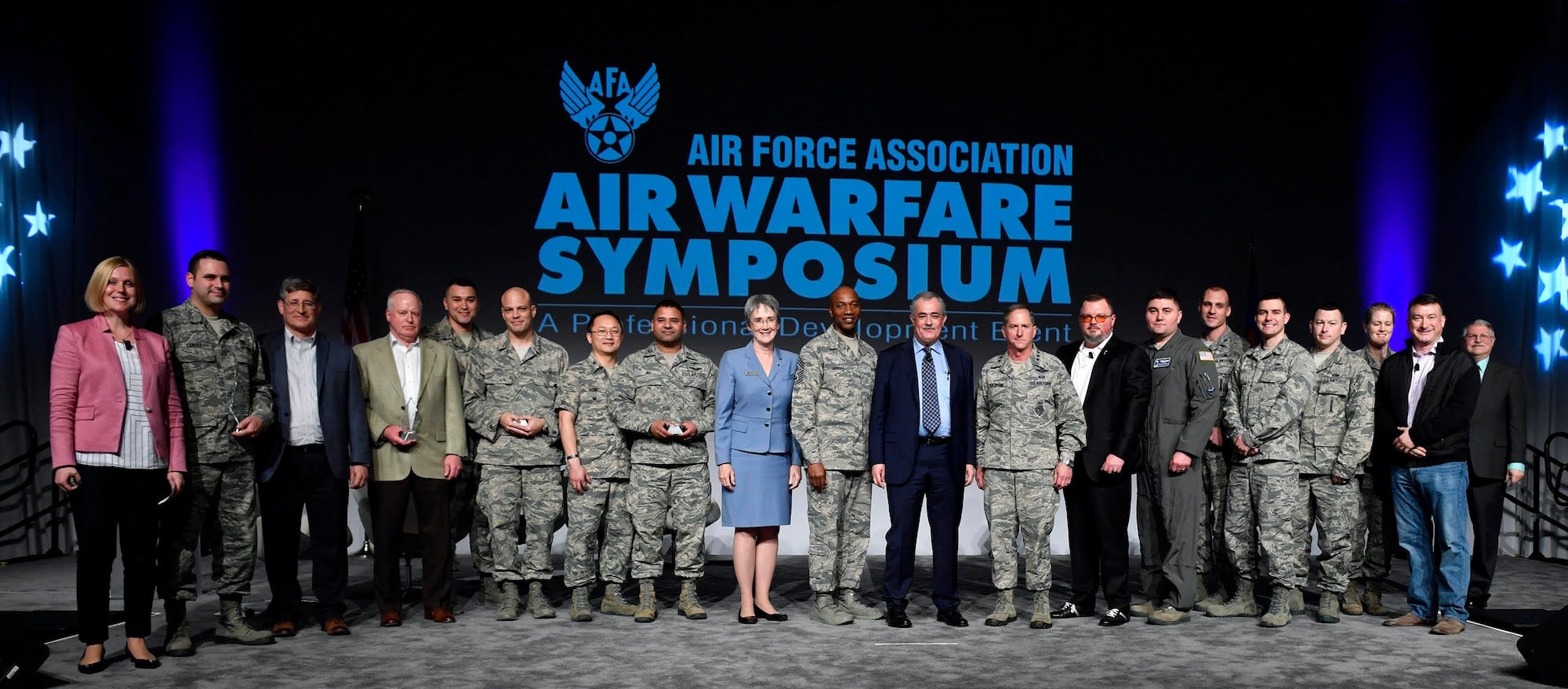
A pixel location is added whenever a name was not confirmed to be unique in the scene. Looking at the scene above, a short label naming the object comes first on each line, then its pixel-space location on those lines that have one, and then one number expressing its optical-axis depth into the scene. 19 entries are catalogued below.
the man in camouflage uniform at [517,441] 4.89
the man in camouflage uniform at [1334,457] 4.80
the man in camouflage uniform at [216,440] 4.09
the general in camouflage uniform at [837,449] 4.69
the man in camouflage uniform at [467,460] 5.15
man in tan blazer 4.69
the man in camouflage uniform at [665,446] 4.80
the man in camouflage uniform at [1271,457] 4.76
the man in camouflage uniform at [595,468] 4.90
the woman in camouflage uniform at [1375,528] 5.08
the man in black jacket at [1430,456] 4.62
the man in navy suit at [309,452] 4.44
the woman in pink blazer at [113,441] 3.69
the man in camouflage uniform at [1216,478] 5.05
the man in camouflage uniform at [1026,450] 4.69
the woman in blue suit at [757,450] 4.72
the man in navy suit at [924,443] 4.70
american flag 6.81
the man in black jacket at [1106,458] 4.73
